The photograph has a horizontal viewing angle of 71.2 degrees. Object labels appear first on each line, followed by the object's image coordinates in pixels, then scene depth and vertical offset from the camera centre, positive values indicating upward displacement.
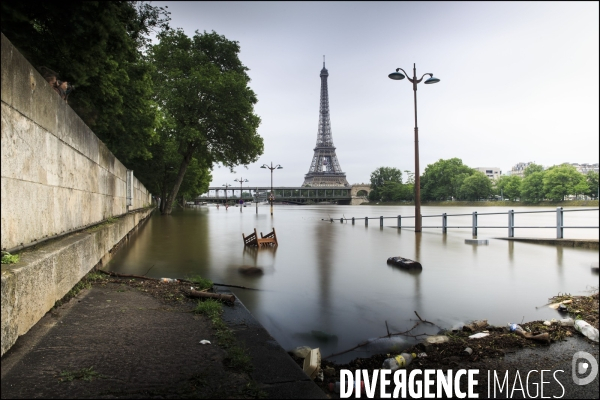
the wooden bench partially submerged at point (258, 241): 14.39 -1.44
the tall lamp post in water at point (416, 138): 18.66 +2.88
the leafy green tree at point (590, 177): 62.59 +3.57
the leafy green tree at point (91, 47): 3.85 +2.30
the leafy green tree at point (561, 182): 73.00 +3.09
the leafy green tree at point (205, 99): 32.28 +7.92
